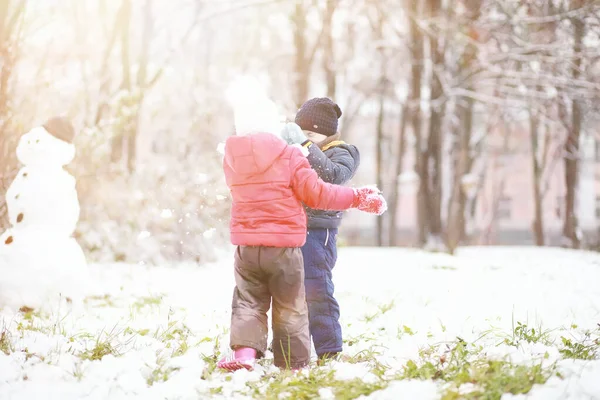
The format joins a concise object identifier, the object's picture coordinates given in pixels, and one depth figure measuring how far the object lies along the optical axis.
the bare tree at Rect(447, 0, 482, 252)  12.06
